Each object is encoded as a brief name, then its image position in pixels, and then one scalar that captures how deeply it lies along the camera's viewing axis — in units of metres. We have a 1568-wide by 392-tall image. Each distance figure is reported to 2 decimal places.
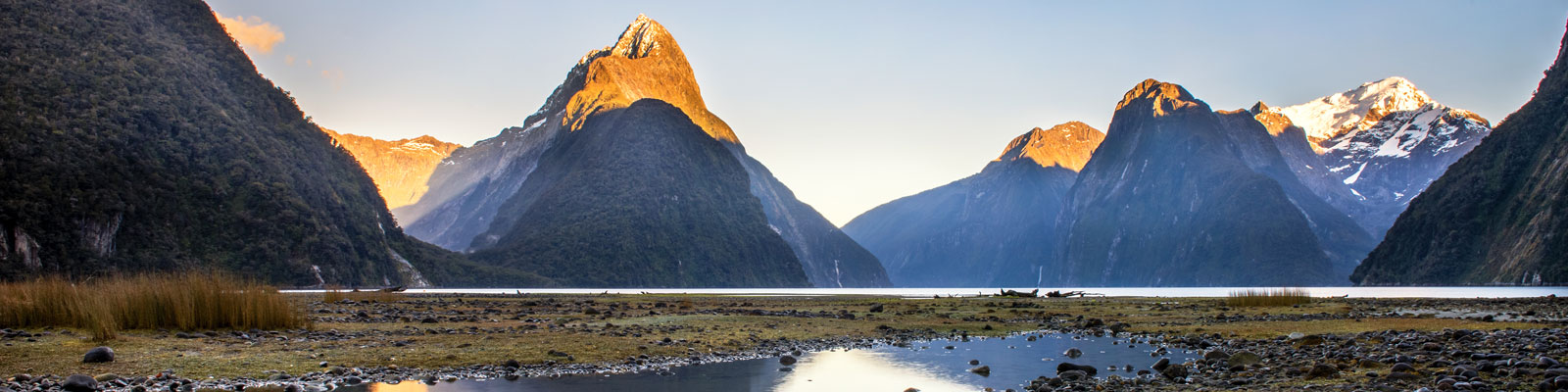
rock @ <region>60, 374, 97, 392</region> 14.86
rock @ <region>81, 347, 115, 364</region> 18.03
